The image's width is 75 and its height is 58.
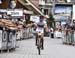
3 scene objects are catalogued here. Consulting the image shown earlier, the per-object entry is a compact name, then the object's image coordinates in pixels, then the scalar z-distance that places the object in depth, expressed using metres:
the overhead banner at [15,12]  23.45
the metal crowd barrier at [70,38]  28.64
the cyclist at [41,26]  18.98
